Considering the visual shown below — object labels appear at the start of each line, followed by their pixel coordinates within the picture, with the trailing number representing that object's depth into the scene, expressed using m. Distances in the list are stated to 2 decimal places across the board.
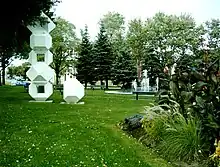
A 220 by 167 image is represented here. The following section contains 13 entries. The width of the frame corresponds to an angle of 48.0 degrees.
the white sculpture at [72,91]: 9.54
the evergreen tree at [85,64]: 22.09
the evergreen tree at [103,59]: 21.58
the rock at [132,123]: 5.11
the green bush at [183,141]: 3.49
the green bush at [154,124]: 4.15
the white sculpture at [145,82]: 19.06
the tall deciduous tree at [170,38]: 21.86
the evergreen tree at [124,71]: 20.14
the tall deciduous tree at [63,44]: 24.25
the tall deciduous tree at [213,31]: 22.31
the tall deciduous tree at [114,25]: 26.23
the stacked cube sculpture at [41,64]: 10.18
